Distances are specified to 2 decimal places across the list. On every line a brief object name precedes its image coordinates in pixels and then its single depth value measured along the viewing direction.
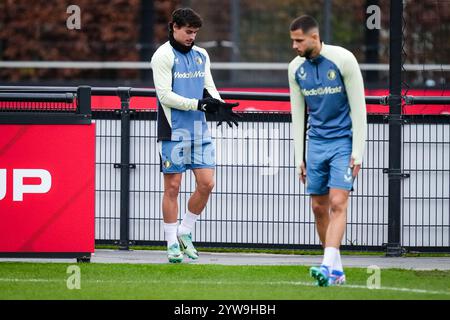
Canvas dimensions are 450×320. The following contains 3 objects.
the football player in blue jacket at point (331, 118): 16.44
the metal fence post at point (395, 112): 21.41
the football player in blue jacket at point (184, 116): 19.36
